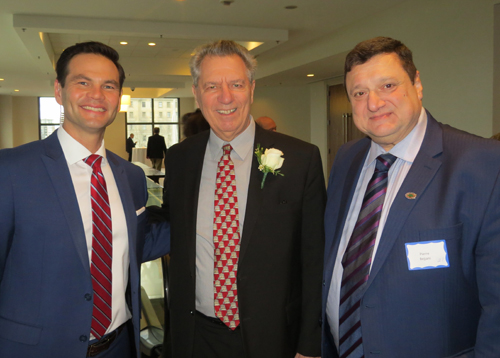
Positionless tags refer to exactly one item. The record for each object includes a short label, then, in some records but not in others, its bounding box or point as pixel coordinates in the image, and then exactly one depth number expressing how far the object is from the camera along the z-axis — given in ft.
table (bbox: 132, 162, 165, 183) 25.91
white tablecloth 64.23
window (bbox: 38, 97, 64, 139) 71.87
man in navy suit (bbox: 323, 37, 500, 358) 4.61
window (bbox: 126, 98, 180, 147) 74.18
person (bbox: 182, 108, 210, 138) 13.46
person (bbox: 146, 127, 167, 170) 54.13
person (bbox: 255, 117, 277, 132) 22.48
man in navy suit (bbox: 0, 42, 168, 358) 5.15
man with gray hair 6.04
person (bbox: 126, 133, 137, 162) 67.31
